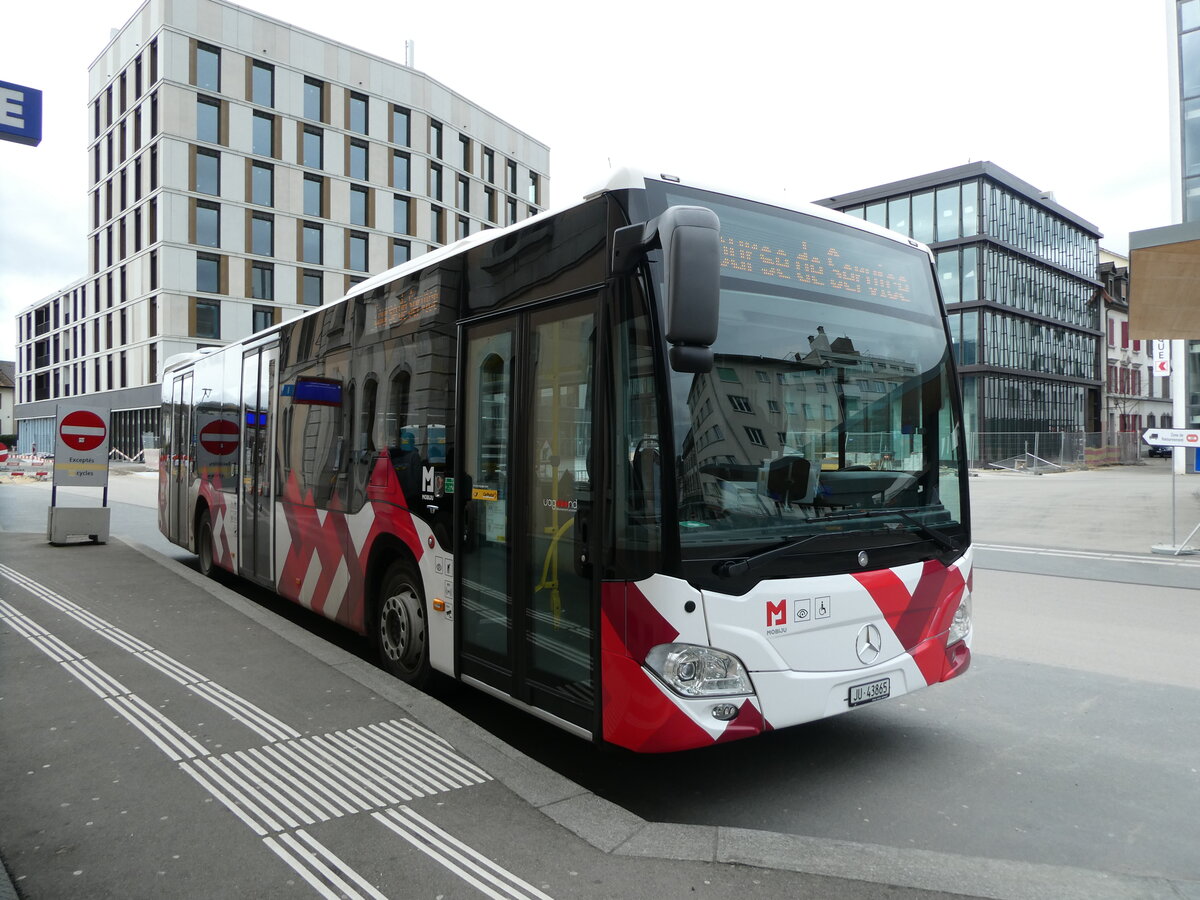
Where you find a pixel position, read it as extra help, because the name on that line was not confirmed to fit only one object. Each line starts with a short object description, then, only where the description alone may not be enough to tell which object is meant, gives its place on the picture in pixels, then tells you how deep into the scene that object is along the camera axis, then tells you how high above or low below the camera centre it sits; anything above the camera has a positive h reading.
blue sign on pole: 3.69 +1.42
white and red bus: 3.82 -0.09
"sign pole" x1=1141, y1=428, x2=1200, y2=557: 12.73 +0.17
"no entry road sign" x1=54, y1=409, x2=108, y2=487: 13.63 +0.07
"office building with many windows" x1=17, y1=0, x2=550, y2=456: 45.03 +15.08
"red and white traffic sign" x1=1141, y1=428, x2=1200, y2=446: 12.72 +0.17
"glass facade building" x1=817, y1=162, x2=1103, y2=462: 42.75 +8.73
